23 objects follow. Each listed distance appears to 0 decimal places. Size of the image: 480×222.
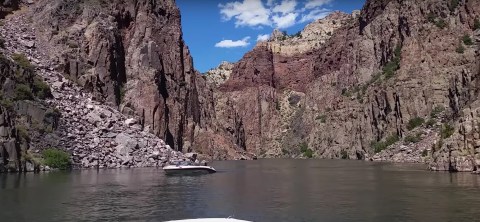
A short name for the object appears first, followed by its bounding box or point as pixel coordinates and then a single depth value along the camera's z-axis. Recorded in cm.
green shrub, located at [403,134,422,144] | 13025
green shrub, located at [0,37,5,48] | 8852
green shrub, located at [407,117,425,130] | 14111
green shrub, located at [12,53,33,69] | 8550
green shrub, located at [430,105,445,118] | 13775
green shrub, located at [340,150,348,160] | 17674
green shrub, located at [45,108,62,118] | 7739
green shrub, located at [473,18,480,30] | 13961
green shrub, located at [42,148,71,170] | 7025
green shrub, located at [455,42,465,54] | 13725
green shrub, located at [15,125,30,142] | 6981
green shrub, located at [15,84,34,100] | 7678
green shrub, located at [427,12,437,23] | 15438
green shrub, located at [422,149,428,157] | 10818
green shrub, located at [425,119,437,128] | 13350
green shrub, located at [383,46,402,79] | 16200
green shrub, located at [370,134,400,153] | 14475
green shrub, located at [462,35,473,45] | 13705
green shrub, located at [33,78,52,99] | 8150
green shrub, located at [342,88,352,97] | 19025
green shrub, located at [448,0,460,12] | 15024
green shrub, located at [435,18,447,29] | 14950
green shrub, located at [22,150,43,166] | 6756
